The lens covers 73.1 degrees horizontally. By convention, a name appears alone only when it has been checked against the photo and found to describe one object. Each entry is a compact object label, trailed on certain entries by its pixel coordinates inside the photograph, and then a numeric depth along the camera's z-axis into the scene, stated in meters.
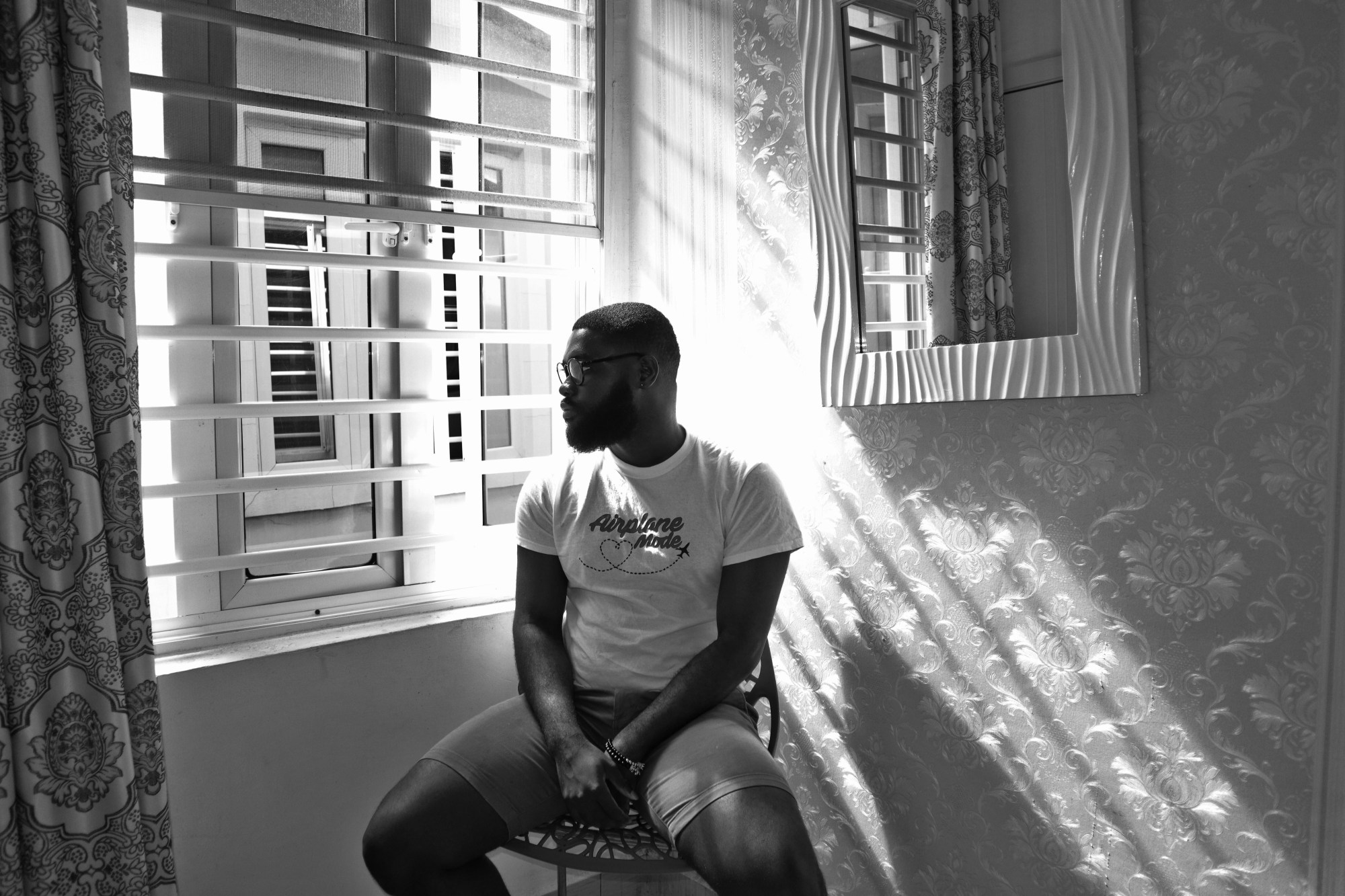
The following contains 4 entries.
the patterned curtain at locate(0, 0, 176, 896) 1.42
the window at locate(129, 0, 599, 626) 1.93
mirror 1.39
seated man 1.53
